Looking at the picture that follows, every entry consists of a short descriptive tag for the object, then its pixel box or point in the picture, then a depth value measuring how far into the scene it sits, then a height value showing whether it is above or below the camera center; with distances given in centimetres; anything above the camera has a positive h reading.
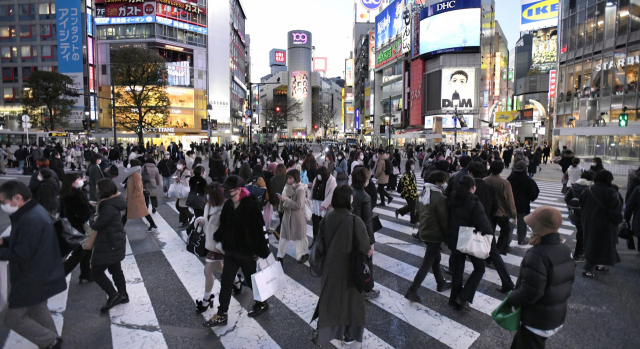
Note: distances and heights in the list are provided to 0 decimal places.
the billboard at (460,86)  5388 +908
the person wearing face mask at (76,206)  571 -91
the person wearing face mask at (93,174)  913 -63
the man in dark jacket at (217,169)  1136 -63
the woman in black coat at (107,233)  439 -101
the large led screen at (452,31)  5234 +1691
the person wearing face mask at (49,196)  586 -75
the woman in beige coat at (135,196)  764 -98
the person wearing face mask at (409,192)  907 -105
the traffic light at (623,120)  1791 +140
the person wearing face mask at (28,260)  329 -100
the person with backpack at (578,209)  635 -103
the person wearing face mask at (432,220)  477 -92
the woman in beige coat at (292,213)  606 -106
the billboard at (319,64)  14950 +3377
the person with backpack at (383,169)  1139 -62
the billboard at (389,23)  6500 +2329
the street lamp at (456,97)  5438 +752
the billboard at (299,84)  12501 +2155
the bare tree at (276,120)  6879 +543
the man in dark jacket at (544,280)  275 -97
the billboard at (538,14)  6075 +2240
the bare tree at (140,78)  4116 +789
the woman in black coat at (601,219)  536 -102
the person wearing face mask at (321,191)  646 -75
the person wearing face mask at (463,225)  440 -91
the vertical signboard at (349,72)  12435 +2592
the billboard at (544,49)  6312 +1727
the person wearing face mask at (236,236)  413 -97
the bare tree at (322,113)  12139 +1218
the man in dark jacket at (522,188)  675 -72
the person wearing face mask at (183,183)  888 -85
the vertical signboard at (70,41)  5359 +1554
